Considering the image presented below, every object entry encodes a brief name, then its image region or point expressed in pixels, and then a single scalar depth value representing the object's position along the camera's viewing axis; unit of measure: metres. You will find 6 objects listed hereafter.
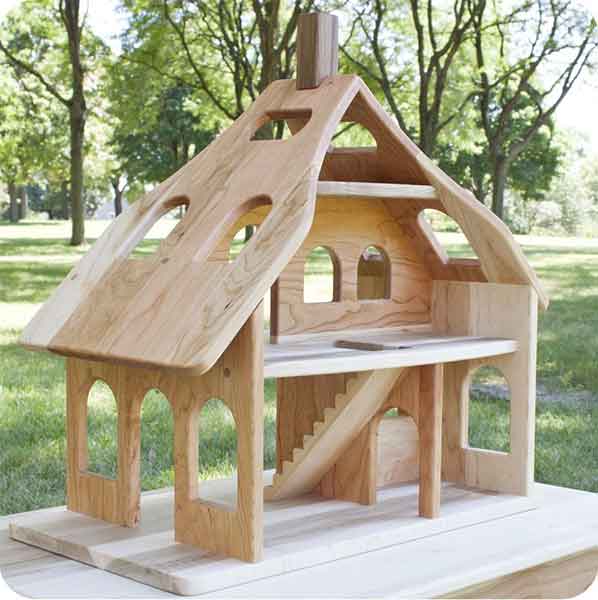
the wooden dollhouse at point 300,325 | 2.61
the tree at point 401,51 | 13.40
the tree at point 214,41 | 11.93
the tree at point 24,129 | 21.84
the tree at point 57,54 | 13.17
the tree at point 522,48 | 12.46
